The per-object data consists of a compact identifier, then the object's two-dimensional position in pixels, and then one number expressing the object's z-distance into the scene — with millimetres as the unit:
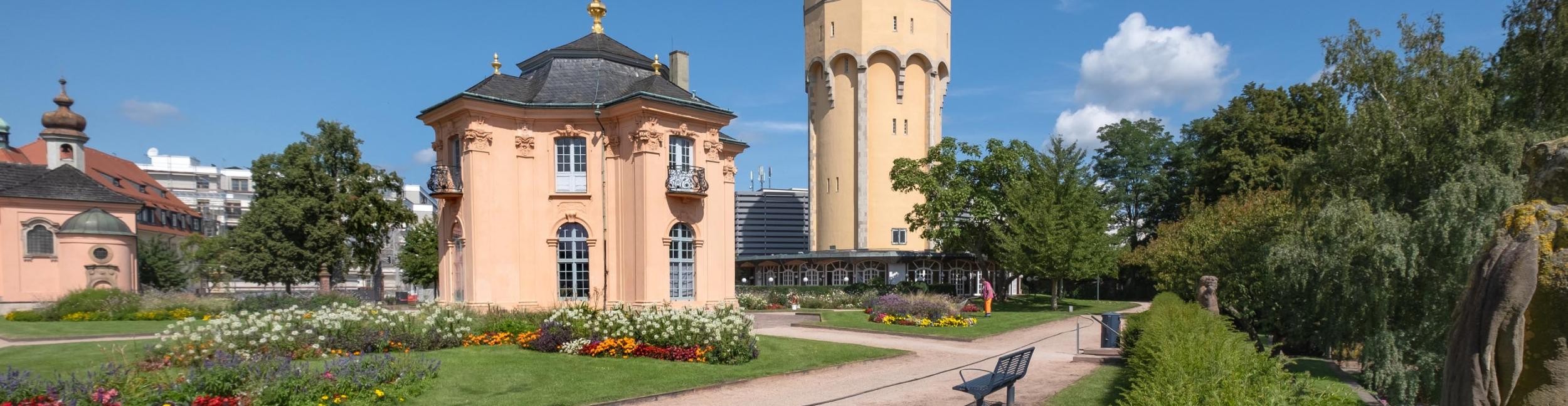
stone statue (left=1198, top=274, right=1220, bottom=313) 16531
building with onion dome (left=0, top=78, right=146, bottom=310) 36375
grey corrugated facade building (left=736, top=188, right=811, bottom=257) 61250
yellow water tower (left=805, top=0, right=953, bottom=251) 47938
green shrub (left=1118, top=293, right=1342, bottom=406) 6523
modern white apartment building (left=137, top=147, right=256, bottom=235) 87000
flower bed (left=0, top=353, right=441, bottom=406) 9555
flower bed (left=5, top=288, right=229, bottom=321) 26625
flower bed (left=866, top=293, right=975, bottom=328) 24375
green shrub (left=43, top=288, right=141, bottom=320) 26750
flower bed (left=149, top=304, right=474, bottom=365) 14141
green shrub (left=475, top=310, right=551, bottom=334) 18359
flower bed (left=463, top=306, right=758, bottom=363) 15578
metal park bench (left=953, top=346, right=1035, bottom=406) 10336
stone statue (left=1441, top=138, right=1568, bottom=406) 4348
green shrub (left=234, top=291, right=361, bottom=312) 25094
